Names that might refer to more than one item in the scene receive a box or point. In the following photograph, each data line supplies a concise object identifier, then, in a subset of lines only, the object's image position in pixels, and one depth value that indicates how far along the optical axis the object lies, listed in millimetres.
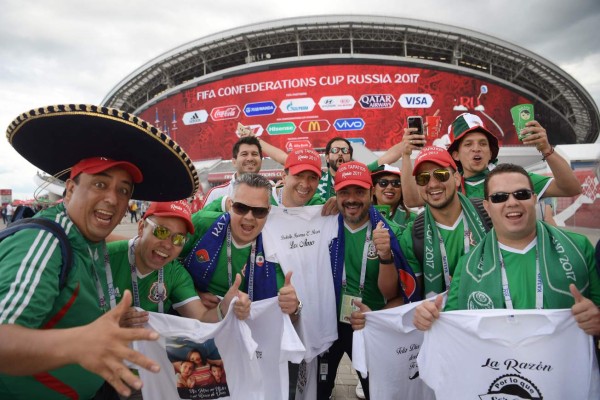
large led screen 31172
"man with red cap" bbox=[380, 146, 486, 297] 2814
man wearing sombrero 1255
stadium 31312
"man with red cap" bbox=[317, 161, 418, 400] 3184
